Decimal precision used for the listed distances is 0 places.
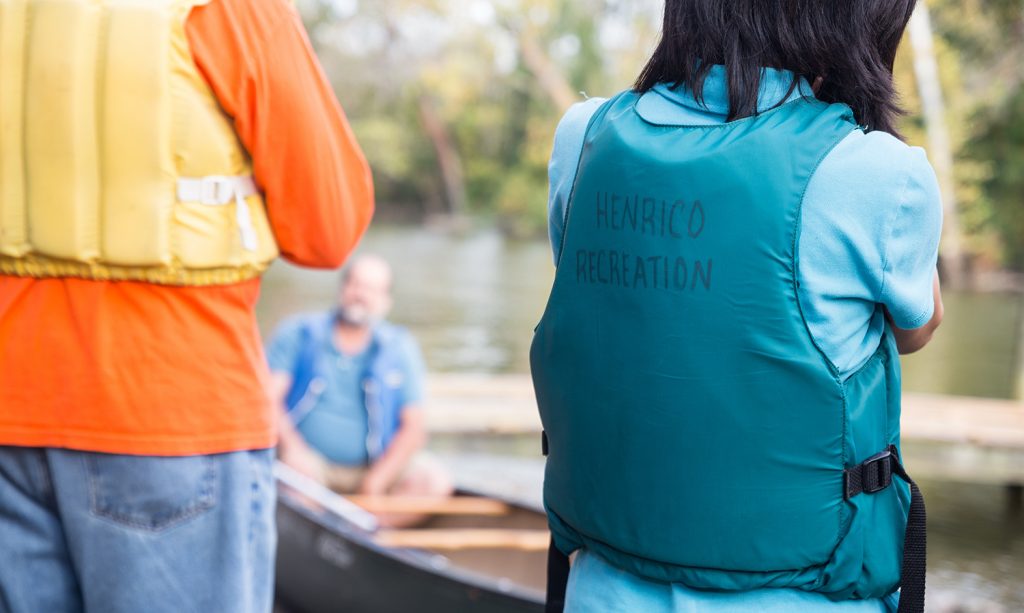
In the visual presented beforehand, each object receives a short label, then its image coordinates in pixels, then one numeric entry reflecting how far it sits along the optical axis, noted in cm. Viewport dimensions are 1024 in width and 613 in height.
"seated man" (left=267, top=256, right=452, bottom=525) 494
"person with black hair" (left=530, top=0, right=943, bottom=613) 113
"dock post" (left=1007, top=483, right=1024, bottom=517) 789
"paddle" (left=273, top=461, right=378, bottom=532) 466
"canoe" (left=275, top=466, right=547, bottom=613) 382
